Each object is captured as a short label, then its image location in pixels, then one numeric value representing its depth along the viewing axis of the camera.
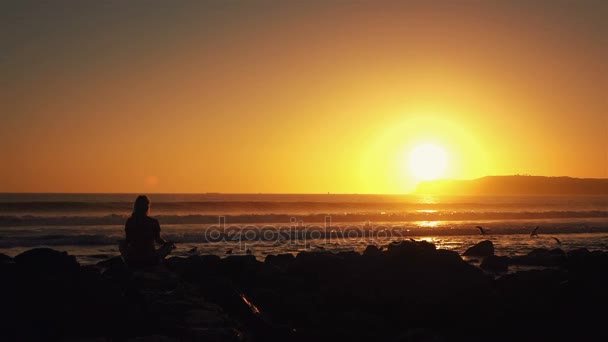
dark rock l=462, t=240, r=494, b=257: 21.91
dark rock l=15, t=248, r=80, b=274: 7.99
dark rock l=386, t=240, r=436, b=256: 12.80
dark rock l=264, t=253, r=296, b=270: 17.14
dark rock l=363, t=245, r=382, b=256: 17.42
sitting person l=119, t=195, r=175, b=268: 11.07
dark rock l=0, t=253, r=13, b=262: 9.92
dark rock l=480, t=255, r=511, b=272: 17.62
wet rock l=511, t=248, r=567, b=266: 18.45
